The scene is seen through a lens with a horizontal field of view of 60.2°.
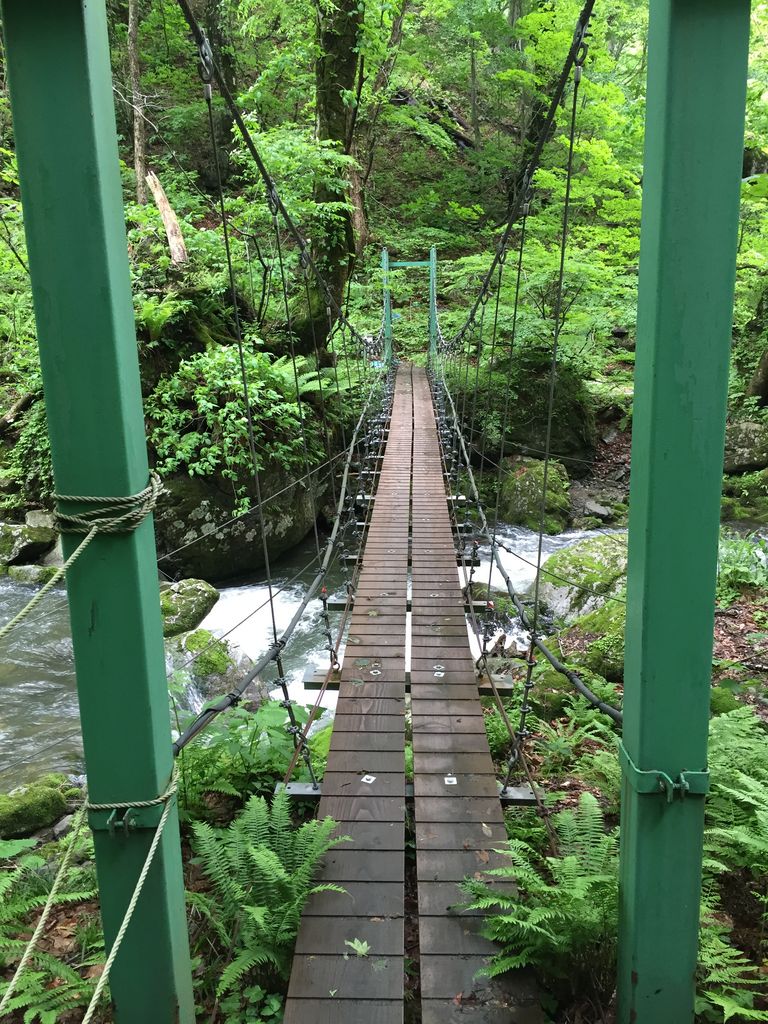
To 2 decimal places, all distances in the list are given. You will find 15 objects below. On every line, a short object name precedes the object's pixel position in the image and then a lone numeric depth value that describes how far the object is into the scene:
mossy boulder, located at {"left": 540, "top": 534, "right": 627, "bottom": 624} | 4.32
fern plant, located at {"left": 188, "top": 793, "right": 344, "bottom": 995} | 1.30
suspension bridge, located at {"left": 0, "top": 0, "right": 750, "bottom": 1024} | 0.86
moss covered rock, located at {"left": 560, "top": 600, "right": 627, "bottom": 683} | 3.19
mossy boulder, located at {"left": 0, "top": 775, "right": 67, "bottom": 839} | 2.35
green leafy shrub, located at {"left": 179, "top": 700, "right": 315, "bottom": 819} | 1.93
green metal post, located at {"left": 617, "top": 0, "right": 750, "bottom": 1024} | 0.88
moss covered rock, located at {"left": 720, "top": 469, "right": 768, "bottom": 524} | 6.20
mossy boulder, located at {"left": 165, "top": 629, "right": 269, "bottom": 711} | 3.70
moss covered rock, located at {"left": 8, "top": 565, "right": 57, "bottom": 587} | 4.95
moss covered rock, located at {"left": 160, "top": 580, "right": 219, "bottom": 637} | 4.27
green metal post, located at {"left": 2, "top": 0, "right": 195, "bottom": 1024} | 0.83
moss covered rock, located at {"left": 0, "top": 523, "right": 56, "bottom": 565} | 5.20
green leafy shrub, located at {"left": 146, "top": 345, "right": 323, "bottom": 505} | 5.11
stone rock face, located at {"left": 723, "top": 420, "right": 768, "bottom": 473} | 6.81
